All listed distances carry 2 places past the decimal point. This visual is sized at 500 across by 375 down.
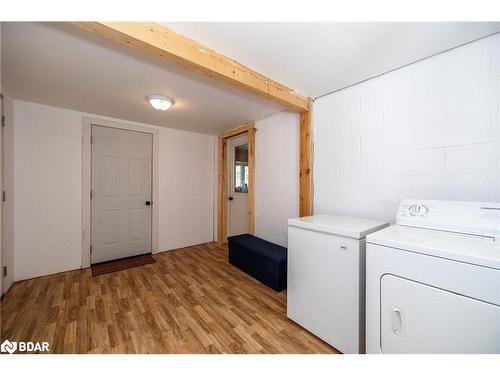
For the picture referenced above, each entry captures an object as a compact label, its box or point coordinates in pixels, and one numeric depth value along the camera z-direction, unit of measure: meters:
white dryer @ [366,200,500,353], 0.82
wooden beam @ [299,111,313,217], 2.24
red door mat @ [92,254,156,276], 2.62
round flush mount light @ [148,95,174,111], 2.11
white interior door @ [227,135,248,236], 3.58
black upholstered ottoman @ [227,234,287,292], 2.14
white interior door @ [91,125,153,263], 2.82
